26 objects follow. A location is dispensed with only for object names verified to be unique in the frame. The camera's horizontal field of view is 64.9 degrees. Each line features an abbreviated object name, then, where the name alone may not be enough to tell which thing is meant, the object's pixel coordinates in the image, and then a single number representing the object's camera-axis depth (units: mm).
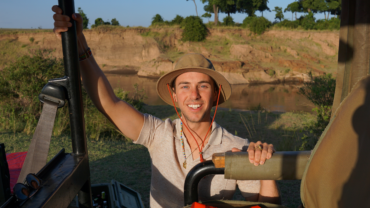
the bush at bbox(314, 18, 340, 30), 33688
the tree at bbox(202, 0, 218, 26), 41800
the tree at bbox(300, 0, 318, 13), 42500
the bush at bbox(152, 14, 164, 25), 41344
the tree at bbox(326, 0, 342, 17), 40062
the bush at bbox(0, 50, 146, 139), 5996
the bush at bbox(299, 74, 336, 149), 5445
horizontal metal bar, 1219
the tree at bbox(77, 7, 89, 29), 41612
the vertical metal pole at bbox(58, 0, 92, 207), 1212
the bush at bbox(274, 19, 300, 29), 36216
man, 1649
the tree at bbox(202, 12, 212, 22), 46469
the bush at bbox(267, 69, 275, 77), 26453
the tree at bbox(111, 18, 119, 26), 47031
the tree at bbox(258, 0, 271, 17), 44281
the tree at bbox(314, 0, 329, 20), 41344
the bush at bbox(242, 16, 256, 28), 34919
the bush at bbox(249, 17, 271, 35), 32844
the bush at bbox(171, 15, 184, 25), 38669
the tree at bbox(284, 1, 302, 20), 44688
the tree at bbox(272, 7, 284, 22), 47191
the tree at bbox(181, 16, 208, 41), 31578
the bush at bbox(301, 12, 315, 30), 35638
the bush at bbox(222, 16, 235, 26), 40875
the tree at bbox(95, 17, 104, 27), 42812
